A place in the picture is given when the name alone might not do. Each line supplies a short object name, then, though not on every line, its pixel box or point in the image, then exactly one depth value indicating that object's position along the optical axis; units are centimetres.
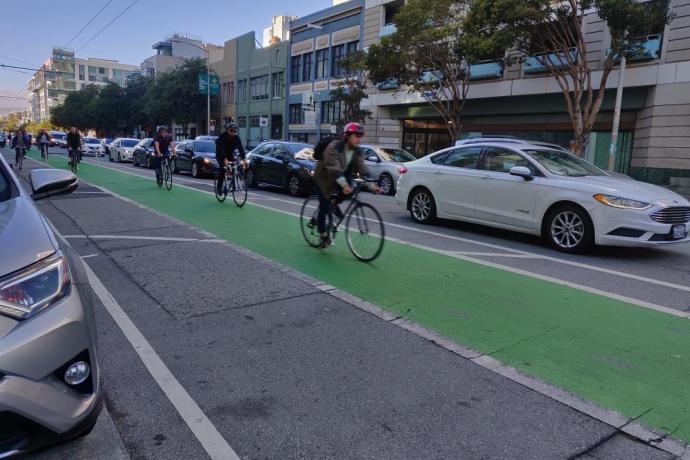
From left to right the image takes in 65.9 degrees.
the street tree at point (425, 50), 2156
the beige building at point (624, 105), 1998
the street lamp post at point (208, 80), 4484
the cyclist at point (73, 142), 2091
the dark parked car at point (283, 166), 1492
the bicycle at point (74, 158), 2134
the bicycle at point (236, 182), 1207
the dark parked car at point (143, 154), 2643
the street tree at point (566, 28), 1666
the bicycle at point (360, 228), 682
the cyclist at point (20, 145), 2328
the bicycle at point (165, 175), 1564
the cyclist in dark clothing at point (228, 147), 1206
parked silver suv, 207
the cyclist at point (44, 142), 2923
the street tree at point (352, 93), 2755
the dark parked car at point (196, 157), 2000
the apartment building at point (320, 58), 3725
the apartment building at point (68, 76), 14512
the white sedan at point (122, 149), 3175
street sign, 4475
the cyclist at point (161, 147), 1549
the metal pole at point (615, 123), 1805
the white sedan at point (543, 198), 735
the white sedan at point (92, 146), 3969
